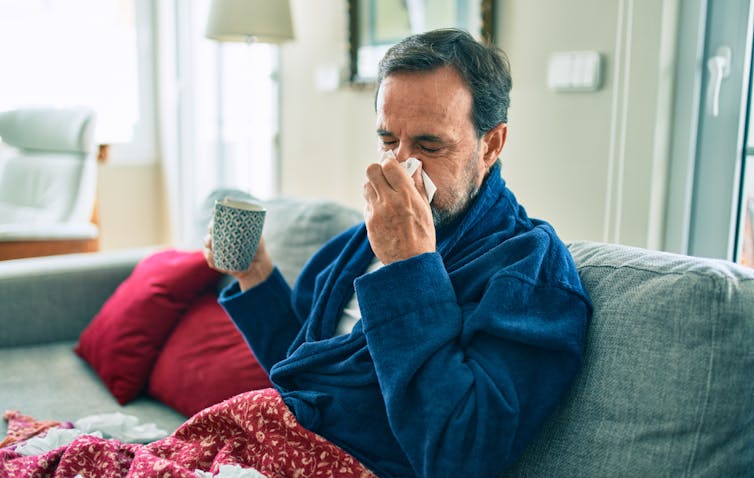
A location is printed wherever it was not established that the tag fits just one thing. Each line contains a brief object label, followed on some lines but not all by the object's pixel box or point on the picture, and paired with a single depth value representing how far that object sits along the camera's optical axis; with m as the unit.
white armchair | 3.83
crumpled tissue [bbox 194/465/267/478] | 1.08
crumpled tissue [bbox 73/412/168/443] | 1.51
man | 0.97
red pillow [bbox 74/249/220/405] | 1.85
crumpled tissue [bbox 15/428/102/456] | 1.32
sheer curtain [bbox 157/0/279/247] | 3.58
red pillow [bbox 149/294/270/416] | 1.67
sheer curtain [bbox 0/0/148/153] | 4.32
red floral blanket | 1.10
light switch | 1.88
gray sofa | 0.92
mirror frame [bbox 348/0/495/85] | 2.82
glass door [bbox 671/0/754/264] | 1.69
